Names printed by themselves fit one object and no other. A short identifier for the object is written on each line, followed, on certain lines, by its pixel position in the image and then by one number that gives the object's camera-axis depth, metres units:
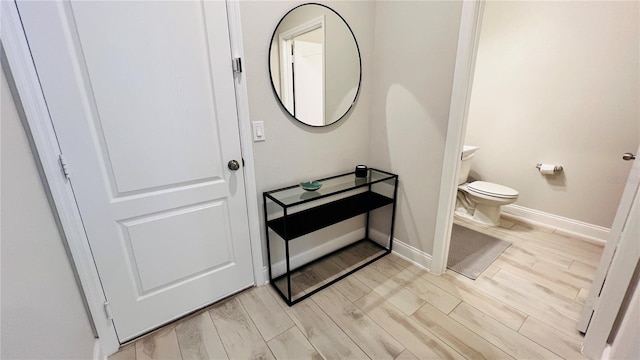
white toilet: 2.58
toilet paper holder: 2.53
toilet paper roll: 2.53
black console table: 1.76
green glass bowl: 1.81
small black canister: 2.10
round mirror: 1.63
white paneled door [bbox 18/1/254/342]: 1.08
